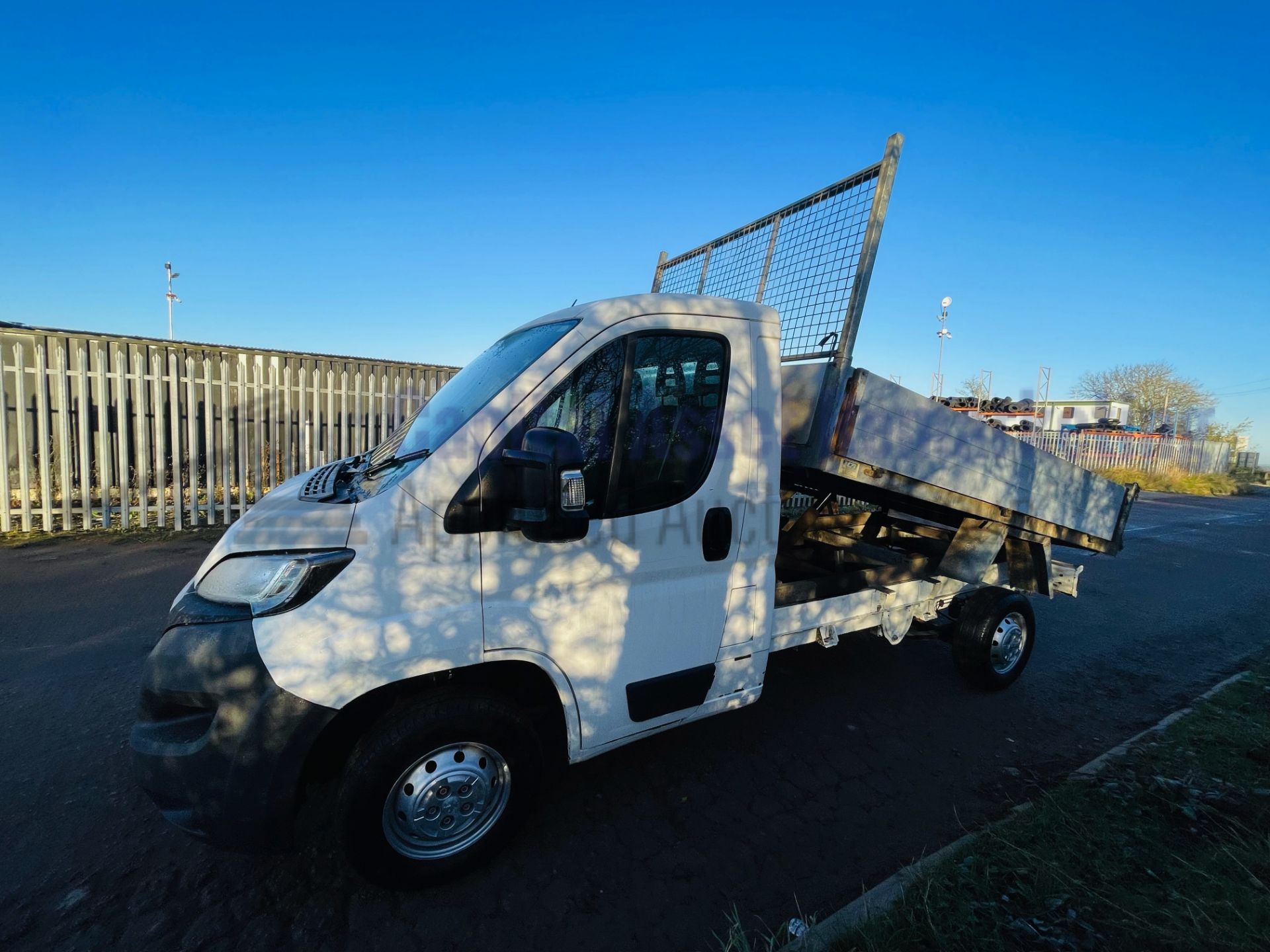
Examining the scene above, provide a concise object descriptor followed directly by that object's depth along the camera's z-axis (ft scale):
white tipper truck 7.02
